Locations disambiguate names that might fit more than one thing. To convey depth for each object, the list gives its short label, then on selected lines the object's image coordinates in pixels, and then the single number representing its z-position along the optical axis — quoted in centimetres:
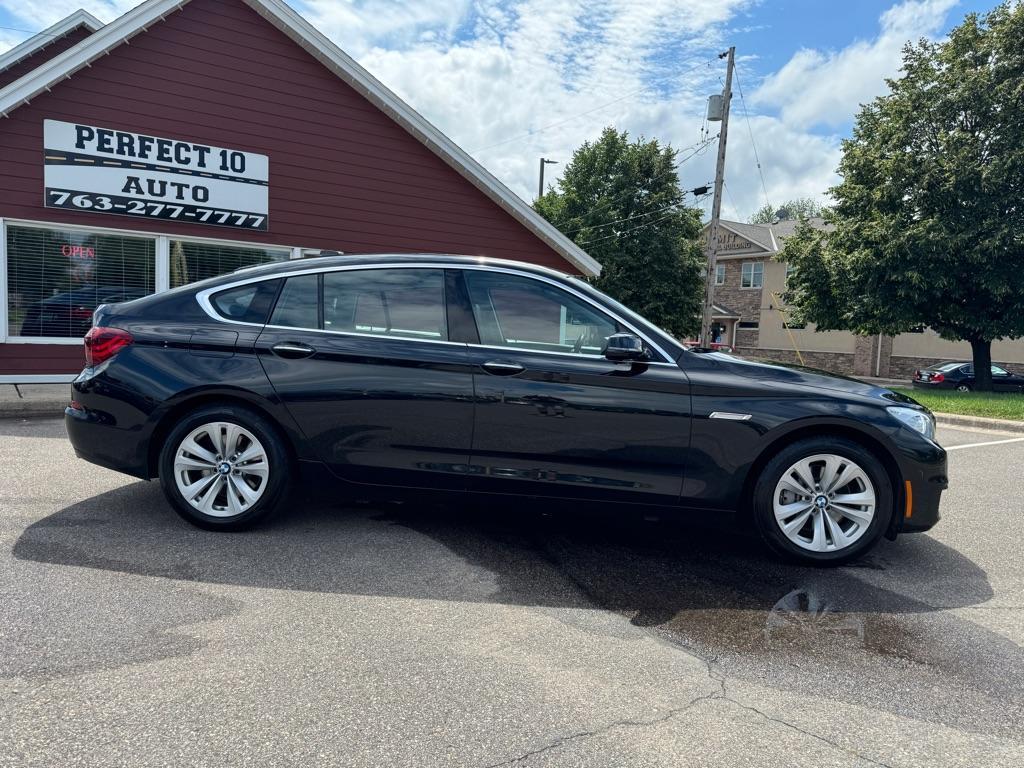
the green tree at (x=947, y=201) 1900
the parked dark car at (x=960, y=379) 2428
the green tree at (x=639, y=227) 3566
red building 1012
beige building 3381
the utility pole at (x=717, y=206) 2120
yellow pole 3615
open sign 1039
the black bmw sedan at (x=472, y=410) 399
